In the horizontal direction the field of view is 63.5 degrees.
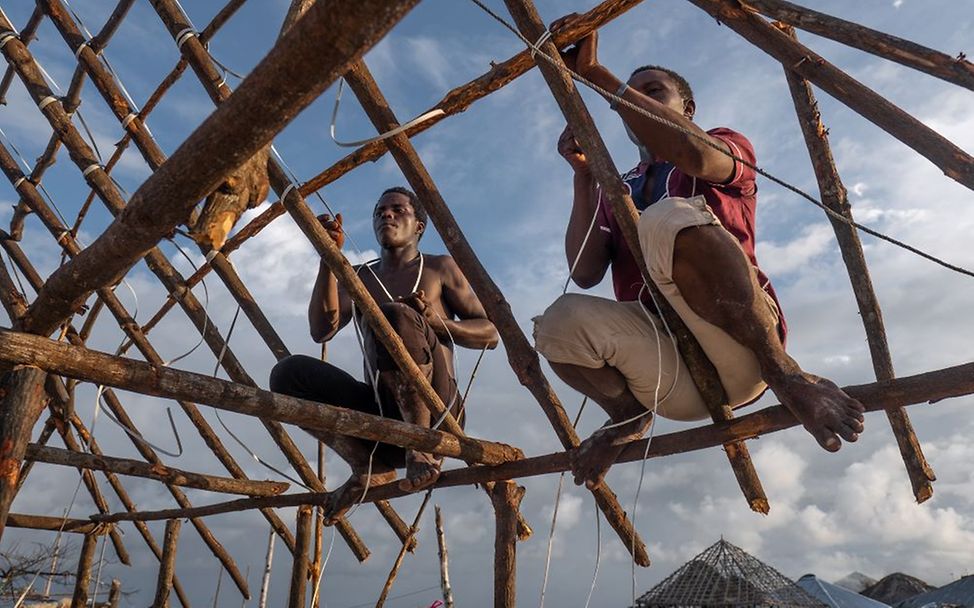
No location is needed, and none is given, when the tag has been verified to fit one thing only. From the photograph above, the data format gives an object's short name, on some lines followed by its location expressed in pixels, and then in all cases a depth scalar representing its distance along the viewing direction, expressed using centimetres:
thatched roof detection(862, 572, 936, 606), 1226
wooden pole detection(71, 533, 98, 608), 651
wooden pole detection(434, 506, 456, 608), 457
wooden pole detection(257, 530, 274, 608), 552
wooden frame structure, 129
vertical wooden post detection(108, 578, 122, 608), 914
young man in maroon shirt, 212
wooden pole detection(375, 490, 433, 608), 478
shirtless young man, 326
